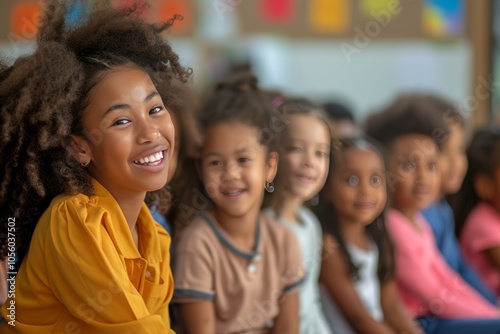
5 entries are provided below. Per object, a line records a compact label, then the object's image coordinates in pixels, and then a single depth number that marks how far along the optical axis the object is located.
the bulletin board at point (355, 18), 3.94
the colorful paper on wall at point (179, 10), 3.79
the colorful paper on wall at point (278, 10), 4.00
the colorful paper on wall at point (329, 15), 3.97
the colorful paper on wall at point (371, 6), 3.95
